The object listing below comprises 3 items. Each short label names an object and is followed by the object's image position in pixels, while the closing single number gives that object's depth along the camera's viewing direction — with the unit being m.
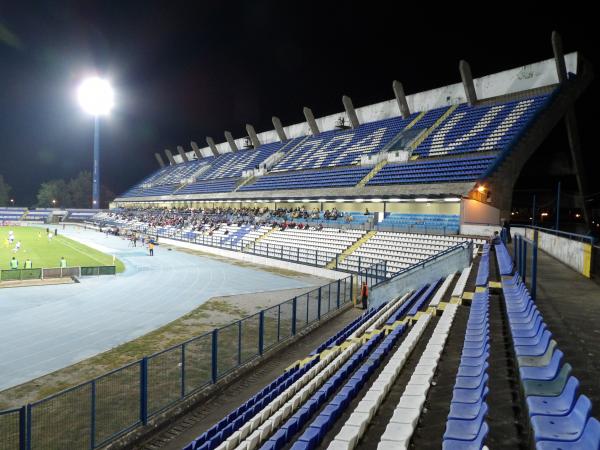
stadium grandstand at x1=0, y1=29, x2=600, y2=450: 4.32
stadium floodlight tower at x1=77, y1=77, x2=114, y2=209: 73.56
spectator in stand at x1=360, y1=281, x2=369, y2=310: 15.70
